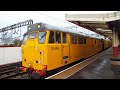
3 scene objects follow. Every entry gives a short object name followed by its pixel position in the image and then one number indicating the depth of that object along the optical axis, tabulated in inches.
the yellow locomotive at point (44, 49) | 198.4
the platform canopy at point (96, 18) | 250.9
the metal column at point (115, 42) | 310.8
